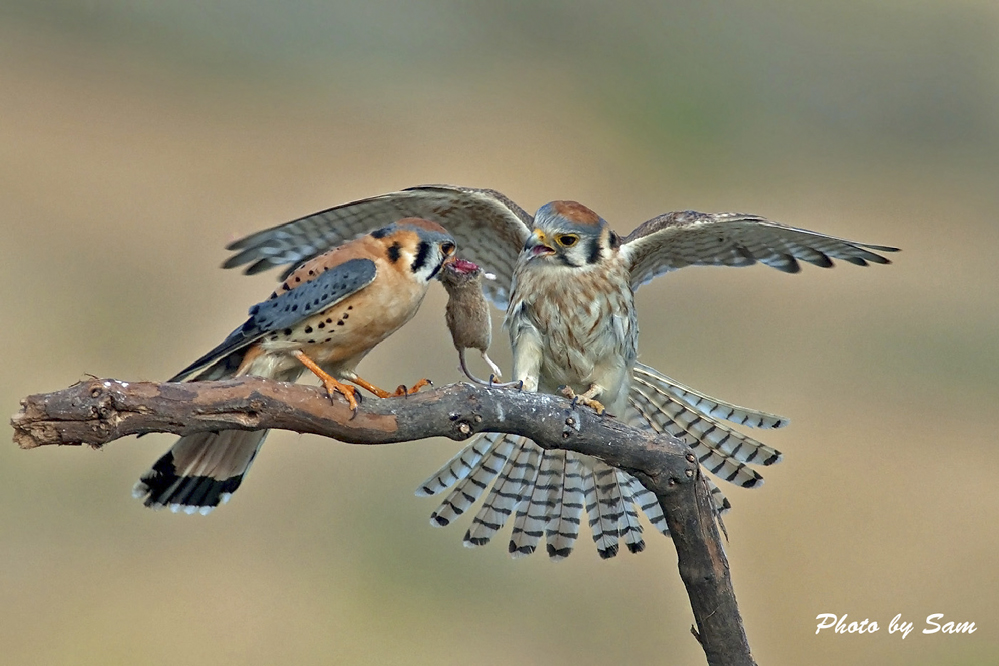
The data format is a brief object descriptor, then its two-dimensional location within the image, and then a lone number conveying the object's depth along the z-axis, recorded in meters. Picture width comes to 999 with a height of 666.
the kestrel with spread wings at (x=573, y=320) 7.69
